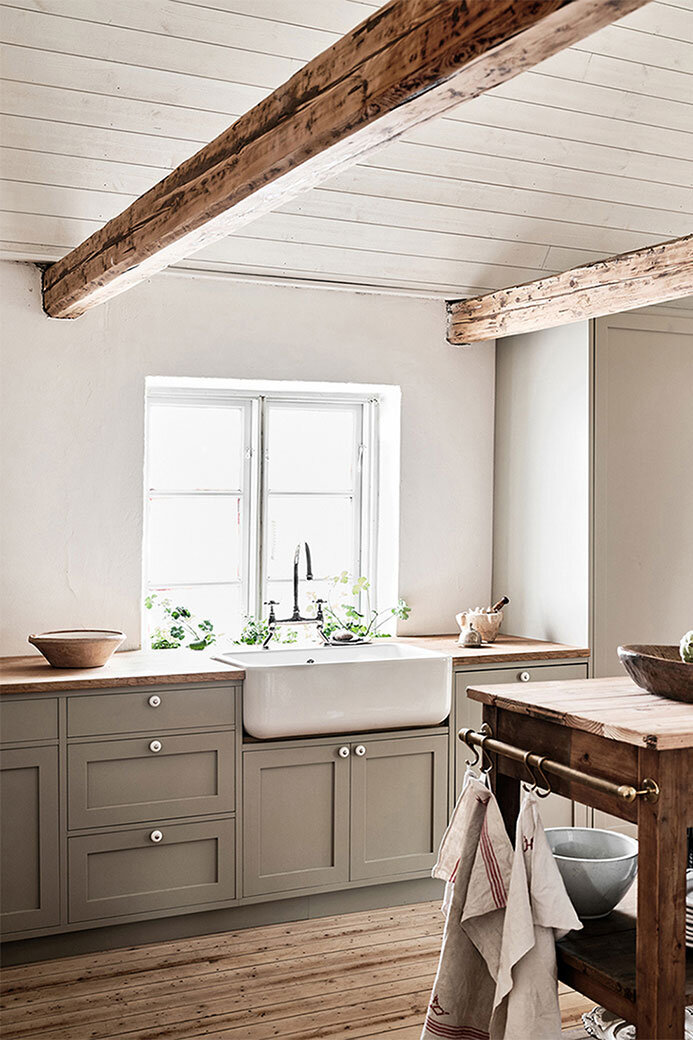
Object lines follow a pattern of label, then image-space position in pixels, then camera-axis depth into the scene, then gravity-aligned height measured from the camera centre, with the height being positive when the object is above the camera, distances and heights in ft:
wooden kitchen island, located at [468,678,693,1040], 6.59 -1.82
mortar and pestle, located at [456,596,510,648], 14.33 -1.19
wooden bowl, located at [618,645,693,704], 7.52 -1.01
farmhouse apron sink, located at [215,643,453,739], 11.70 -1.85
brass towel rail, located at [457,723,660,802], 6.66 -1.64
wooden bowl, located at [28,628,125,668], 11.58 -1.32
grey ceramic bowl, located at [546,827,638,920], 7.79 -2.62
